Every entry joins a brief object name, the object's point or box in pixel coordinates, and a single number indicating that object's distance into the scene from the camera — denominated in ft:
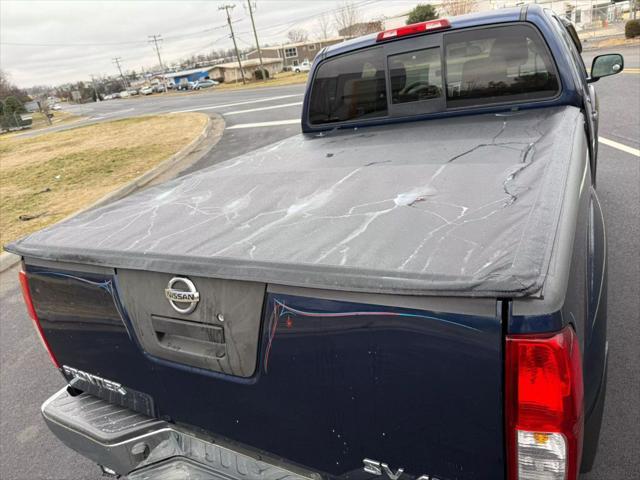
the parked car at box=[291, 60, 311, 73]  213.01
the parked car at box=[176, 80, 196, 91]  236.43
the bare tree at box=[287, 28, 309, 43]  418.66
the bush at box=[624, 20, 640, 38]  84.94
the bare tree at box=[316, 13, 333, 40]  285.84
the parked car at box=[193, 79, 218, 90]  221.46
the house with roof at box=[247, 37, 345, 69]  352.94
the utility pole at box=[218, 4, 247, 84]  210.38
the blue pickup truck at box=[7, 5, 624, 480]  4.04
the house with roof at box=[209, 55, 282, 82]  287.48
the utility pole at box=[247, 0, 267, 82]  183.53
